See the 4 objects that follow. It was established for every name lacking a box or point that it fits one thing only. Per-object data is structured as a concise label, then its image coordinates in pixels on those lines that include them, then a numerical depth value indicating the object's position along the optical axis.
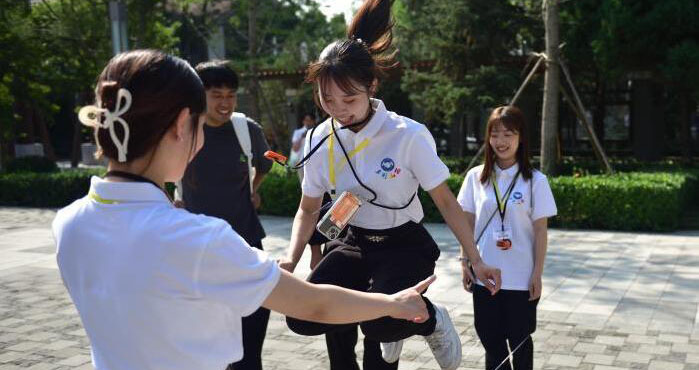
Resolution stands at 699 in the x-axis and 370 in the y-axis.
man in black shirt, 3.87
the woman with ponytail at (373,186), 3.03
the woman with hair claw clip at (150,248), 1.54
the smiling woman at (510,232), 3.69
